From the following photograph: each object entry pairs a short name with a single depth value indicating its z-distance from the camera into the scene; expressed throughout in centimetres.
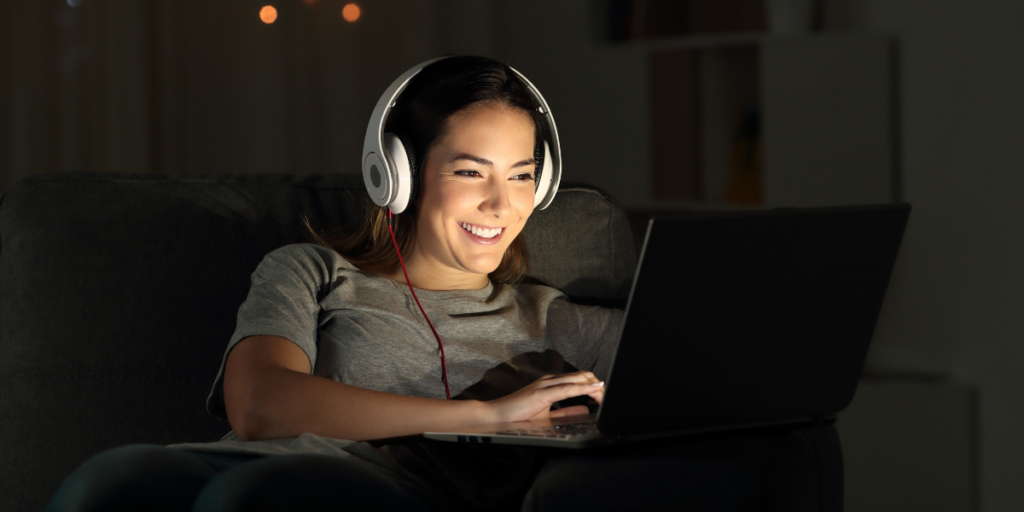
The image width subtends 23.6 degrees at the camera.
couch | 262
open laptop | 223
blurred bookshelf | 327
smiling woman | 242
